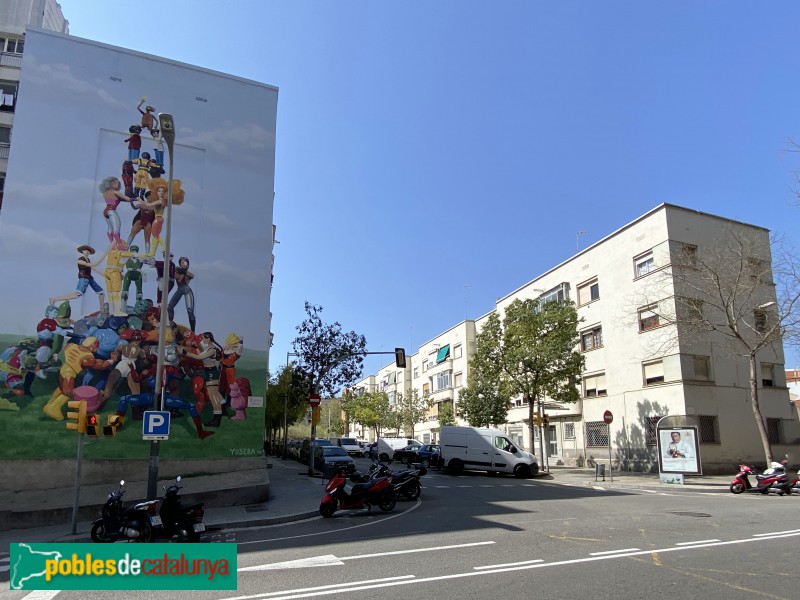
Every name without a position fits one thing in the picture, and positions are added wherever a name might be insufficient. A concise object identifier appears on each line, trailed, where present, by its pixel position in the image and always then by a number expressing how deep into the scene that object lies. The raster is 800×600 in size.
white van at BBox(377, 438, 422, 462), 41.25
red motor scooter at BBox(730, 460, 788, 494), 17.83
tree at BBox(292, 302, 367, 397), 29.56
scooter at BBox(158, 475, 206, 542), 9.93
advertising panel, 21.81
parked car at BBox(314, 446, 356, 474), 24.04
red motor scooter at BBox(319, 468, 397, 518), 13.16
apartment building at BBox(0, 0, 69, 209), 23.91
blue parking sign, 12.27
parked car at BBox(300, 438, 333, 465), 35.72
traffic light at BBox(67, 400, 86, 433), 11.66
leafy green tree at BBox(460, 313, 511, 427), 30.98
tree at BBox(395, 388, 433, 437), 61.91
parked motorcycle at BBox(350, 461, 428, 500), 14.44
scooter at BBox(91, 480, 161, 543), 9.69
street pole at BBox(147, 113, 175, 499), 12.03
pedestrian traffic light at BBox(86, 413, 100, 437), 11.92
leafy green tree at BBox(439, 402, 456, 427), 52.26
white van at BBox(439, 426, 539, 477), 26.33
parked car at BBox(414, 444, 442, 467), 32.80
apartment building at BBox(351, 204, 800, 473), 27.17
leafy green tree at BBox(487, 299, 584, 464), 29.09
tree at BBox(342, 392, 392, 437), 69.88
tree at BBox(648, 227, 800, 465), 23.45
